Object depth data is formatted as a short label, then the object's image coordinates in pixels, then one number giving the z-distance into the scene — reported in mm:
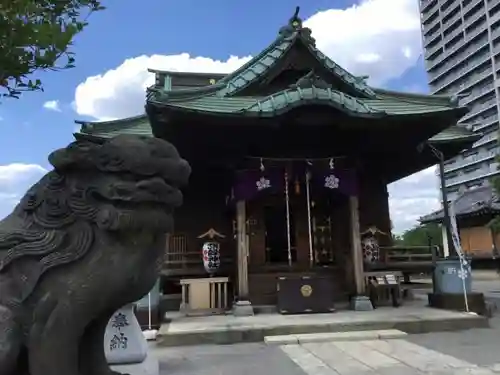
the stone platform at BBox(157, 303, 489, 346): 8516
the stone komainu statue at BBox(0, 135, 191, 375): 2340
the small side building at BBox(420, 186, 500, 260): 27906
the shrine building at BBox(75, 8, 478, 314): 10016
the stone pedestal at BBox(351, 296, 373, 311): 10631
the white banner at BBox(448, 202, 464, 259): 10336
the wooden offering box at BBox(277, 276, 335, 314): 10367
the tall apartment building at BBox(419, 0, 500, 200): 75562
